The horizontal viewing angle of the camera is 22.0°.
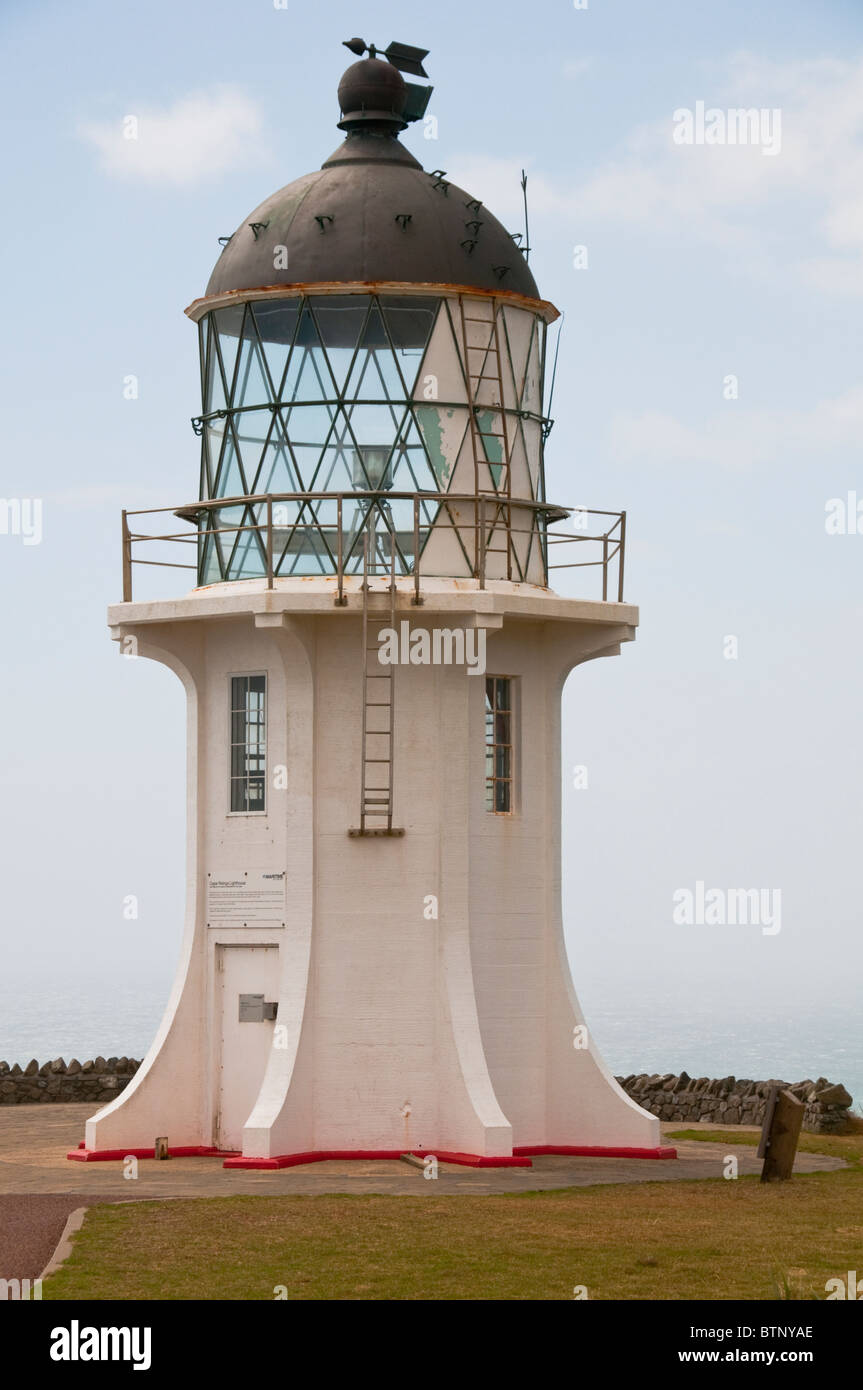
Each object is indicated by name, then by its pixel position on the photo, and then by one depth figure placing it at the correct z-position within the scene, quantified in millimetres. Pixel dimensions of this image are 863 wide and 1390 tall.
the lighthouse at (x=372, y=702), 26984
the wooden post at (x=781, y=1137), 24766
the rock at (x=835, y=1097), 31312
